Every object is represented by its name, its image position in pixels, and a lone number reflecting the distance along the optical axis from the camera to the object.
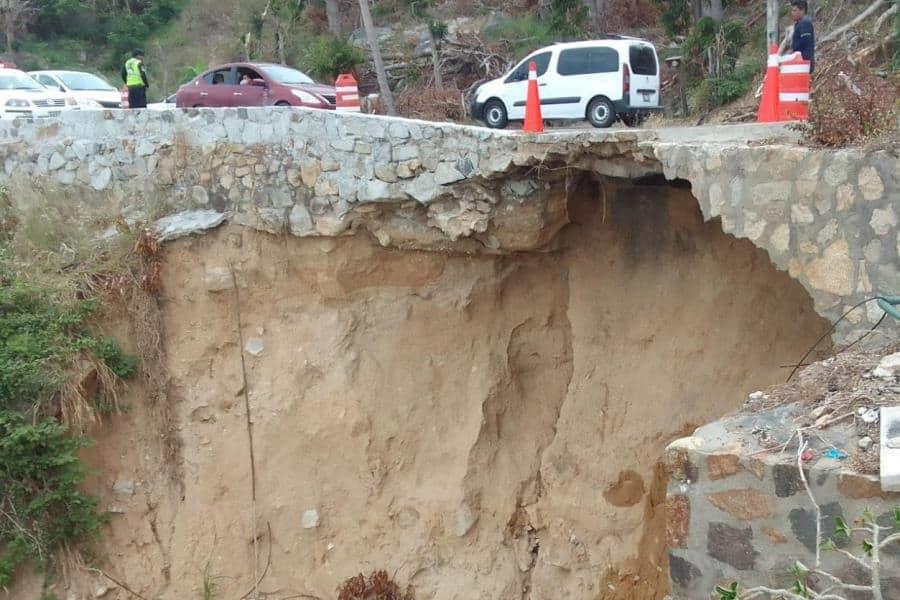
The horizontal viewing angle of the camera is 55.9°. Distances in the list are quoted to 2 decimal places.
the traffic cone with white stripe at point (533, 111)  7.61
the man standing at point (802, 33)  7.60
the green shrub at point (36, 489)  7.24
